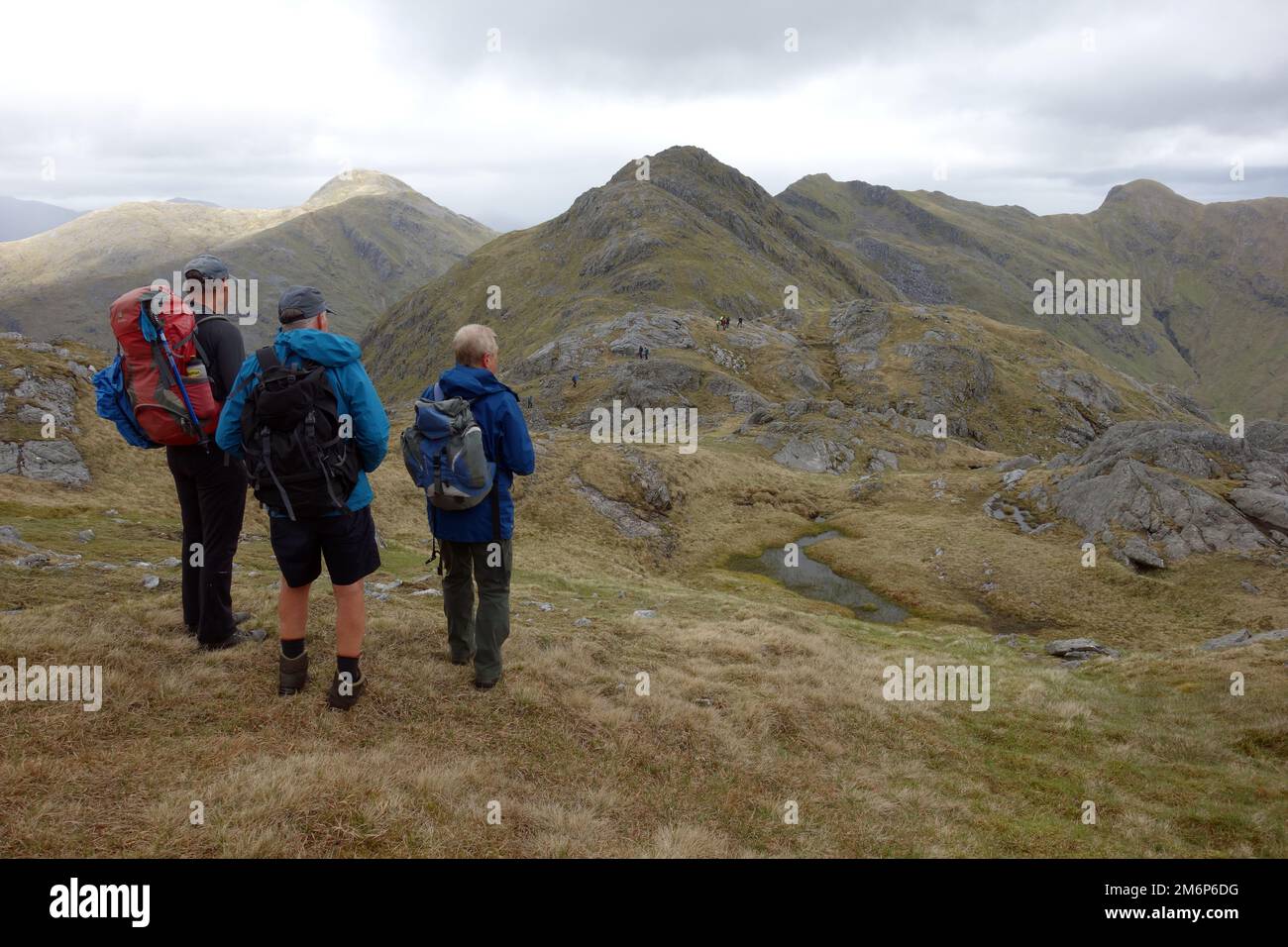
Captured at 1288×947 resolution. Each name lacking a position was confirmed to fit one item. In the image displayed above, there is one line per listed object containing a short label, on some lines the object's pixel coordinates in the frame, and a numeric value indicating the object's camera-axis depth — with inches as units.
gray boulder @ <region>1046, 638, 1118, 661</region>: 951.6
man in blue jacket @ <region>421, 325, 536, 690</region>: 345.1
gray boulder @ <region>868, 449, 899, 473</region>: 2490.0
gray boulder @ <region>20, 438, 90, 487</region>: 1015.6
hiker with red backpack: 320.5
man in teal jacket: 288.5
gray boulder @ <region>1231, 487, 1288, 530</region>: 1556.3
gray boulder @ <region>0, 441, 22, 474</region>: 1000.2
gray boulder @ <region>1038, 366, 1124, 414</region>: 4045.3
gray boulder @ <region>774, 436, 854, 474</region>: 2377.0
